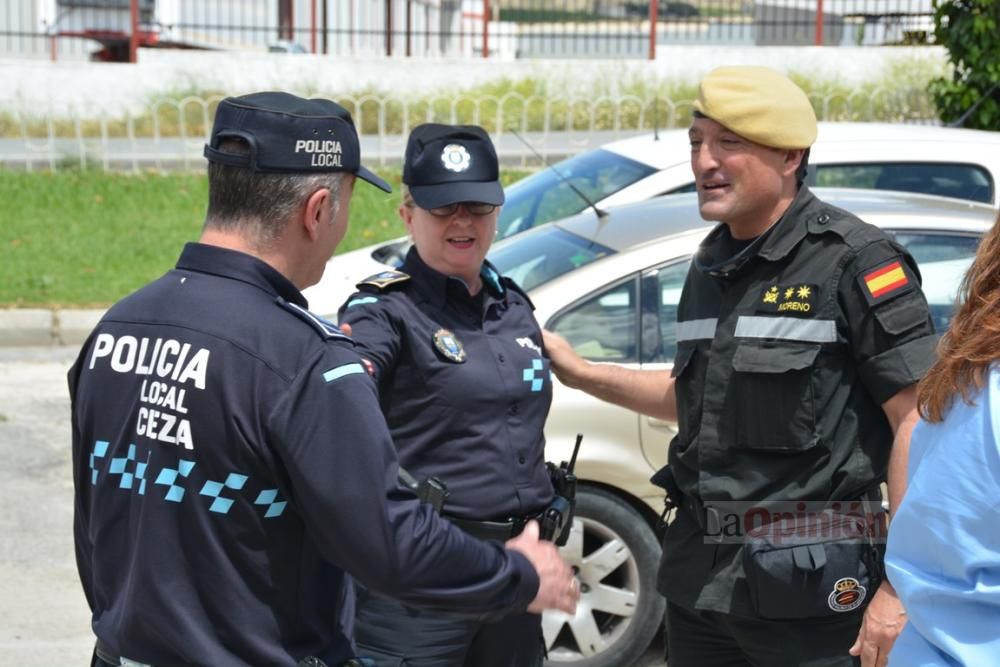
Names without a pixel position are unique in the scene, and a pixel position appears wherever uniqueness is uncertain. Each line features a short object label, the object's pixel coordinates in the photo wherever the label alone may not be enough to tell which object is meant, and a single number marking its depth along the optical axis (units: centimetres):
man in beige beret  279
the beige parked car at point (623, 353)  449
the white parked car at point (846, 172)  640
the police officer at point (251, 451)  202
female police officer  301
